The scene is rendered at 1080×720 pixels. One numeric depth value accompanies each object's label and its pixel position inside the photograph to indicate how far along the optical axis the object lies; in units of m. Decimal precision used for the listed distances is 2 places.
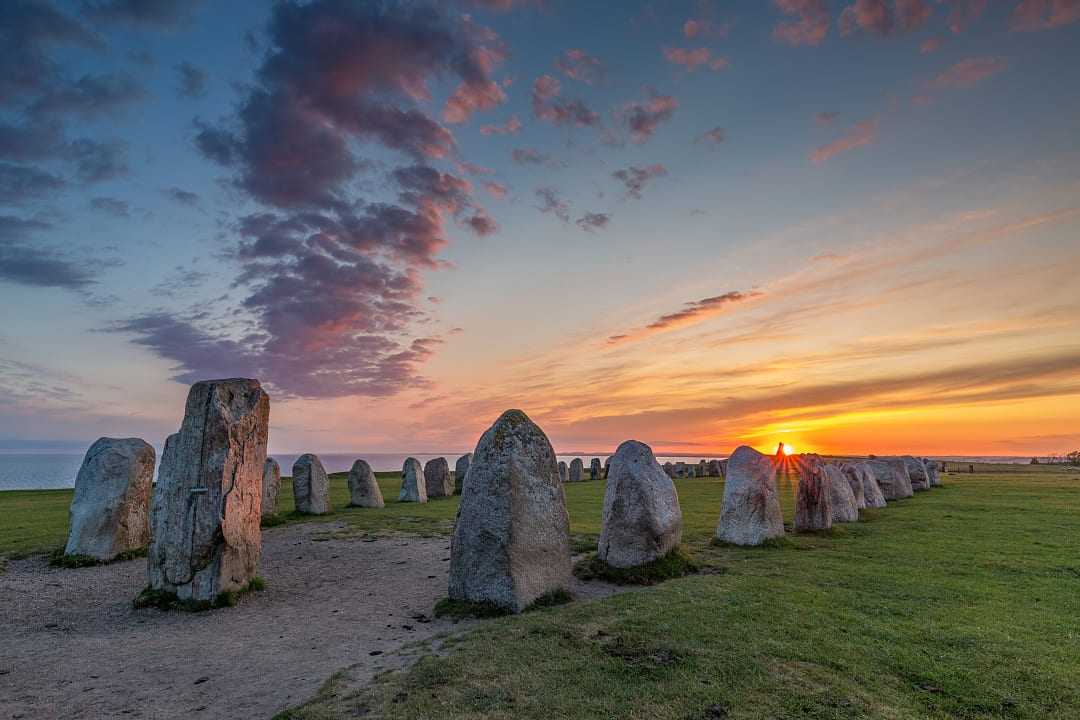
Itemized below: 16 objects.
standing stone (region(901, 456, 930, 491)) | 29.10
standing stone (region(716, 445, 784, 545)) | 13.62
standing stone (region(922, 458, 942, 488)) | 31.95
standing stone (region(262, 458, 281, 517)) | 20.03
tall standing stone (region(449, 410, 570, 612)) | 8.62
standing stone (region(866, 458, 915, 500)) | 24.78
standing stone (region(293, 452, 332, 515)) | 21.19
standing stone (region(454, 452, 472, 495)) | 33.74
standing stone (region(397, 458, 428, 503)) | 26.50
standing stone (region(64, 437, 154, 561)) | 13.38
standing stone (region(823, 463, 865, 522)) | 17.66
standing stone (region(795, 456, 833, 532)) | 15.52
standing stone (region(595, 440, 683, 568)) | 10.88
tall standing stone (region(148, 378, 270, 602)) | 9.78
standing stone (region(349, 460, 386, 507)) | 23.73
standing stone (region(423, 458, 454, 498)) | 29.20
